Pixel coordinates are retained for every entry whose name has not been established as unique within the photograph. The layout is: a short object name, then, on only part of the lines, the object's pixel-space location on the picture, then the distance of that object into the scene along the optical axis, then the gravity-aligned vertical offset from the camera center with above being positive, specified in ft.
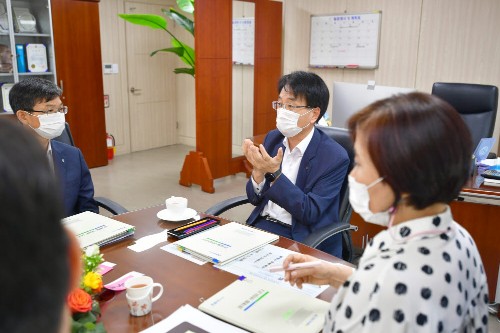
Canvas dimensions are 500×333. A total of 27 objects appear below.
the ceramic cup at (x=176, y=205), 6.15 -1.88
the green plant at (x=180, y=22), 15.81 +1.60
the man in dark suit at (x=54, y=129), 7.29 -1.04
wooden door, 20.48 -0.90
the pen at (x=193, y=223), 5.71 -2.02
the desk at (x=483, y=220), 7.87 -2.70
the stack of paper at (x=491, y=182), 8.04 -1.98
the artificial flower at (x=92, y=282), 3.63 -1.74
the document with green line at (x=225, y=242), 4.93 -2.02
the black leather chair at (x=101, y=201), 7.04 -2.20
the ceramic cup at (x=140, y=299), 3.86 -1.98
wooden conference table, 3.87 -2.11
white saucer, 6.08 -2.01
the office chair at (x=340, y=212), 5.98 -2.18
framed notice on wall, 17.66 +1.12
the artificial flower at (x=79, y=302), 3.36 -1.77
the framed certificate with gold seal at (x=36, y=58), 15.53 +0.28
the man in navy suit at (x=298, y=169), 6.33 -1.50
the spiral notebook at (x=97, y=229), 5.25 -1.98
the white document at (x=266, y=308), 3.68 -2.07
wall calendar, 16.25 +1.07
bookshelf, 14.84 +0.86
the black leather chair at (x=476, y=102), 11.62 -0.82
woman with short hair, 2.72 -1.05
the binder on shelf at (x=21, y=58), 15.30 +0.26
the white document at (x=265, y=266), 4.35 -2.08
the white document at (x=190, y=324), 3.67 -2.12
